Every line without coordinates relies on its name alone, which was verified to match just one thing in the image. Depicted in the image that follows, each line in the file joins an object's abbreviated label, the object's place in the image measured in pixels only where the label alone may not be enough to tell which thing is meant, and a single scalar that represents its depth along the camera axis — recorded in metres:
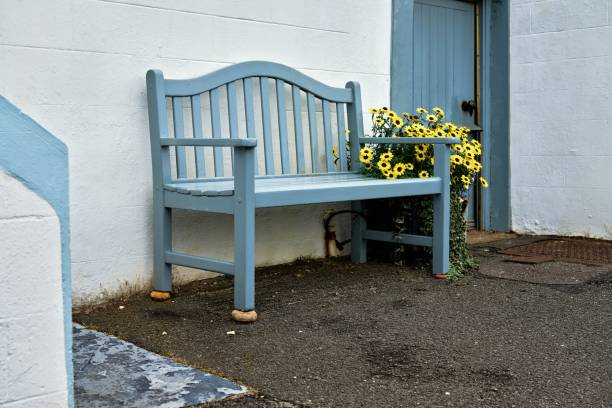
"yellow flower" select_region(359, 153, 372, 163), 4.71
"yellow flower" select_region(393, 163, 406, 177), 4.57
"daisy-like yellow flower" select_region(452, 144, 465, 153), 4.85
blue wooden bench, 3.54
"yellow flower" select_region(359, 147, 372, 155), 4.73
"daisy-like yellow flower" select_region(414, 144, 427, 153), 4.73
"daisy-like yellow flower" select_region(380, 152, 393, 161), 4.59
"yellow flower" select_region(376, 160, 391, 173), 4.54
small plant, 4.70
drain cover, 5.26
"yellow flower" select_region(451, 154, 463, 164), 4.75
